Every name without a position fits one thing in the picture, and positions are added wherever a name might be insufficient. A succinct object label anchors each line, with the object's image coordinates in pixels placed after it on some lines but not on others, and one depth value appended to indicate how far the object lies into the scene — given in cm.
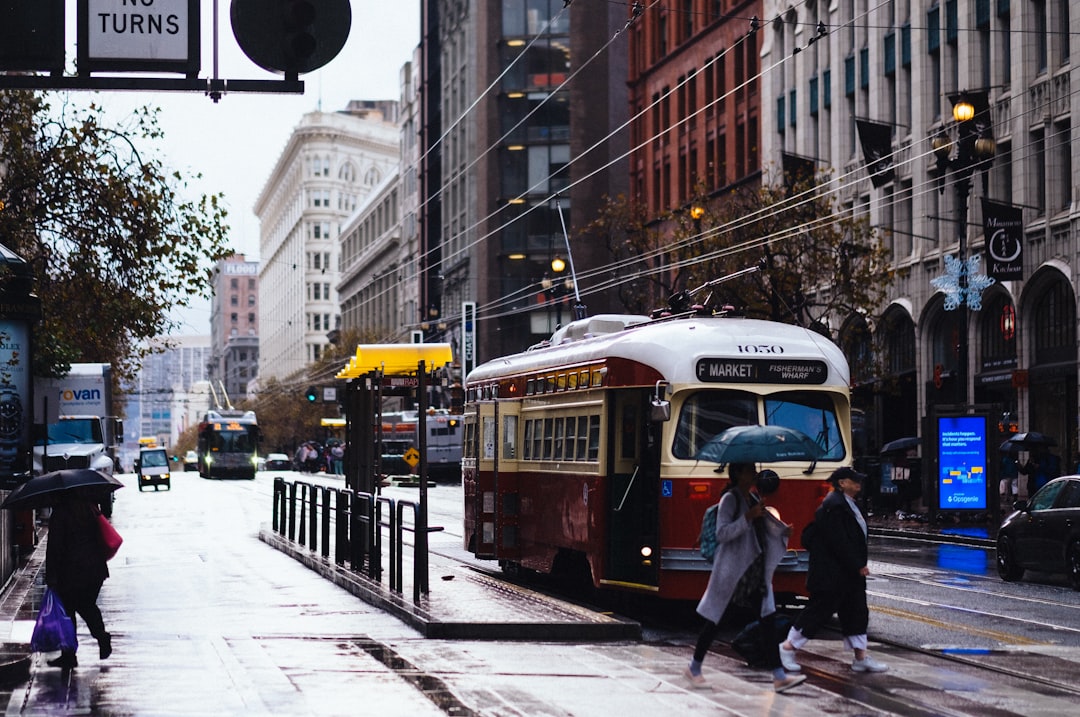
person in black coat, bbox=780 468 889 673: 1333
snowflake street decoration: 4131
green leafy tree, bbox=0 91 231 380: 2428
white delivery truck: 4369
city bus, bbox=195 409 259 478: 8975
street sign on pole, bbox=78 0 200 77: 1102
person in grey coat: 1277
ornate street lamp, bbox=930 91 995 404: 3656
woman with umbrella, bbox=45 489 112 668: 1381
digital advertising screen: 3600
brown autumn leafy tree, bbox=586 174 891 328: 4447
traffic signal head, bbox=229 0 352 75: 1063
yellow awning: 2456
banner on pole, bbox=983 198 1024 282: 4122
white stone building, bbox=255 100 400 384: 17625
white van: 7475
